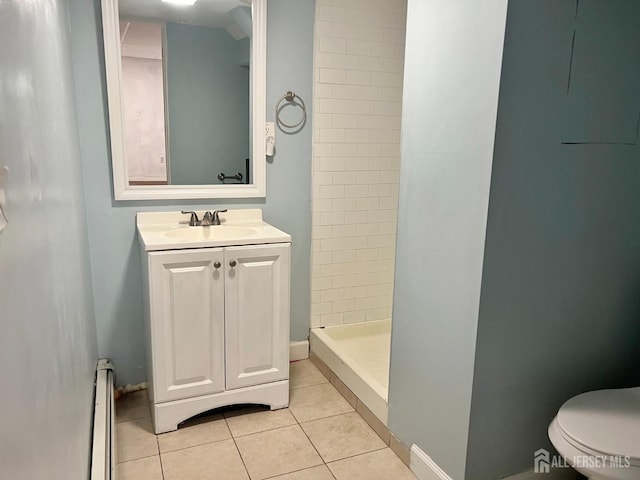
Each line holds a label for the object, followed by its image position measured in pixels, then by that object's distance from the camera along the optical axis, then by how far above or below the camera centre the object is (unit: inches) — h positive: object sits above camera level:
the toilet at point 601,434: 55.2 -33.9
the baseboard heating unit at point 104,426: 64.6 -44.9
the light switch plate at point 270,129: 107.2 +2.9
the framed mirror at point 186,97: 94.3 +8.8
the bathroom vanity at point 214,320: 85.3 -32.7
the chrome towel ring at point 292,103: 107.8 +8.2
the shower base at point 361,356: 91.8 -46.8
